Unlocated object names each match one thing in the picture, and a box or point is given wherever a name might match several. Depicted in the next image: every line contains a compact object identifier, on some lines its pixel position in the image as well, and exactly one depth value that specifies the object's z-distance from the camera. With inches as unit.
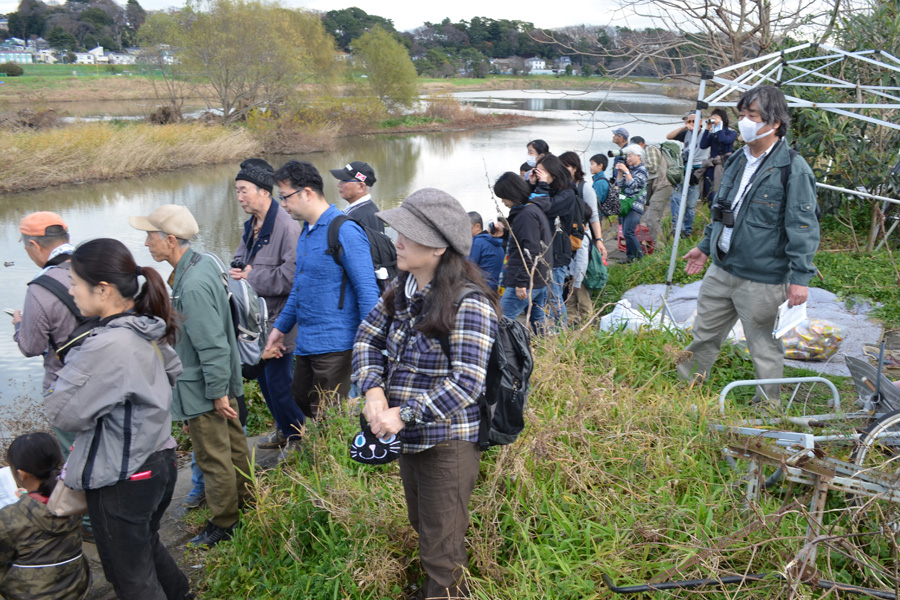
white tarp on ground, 177.9
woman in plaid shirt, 73.2
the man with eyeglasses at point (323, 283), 129.7
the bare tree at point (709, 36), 306.3
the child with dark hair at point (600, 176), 285.0
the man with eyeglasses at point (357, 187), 170.9
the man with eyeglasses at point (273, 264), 149.7
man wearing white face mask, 127.4
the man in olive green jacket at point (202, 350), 112.6
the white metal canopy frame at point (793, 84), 204.5
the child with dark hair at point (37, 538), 99.3
